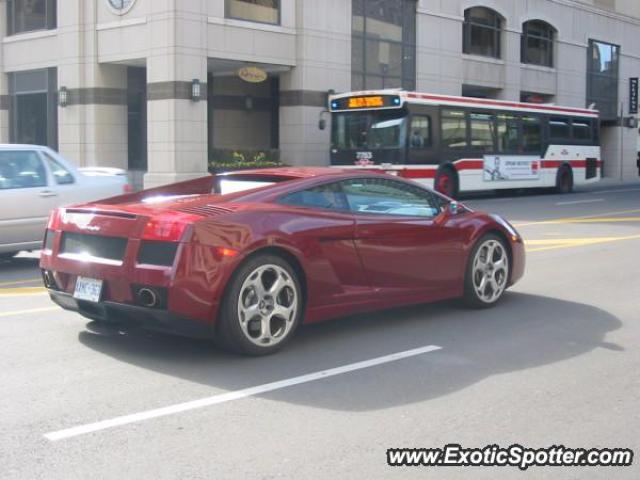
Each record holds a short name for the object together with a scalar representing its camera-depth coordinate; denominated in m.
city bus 23.17
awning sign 28.61
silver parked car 10.79
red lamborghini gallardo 6.09
